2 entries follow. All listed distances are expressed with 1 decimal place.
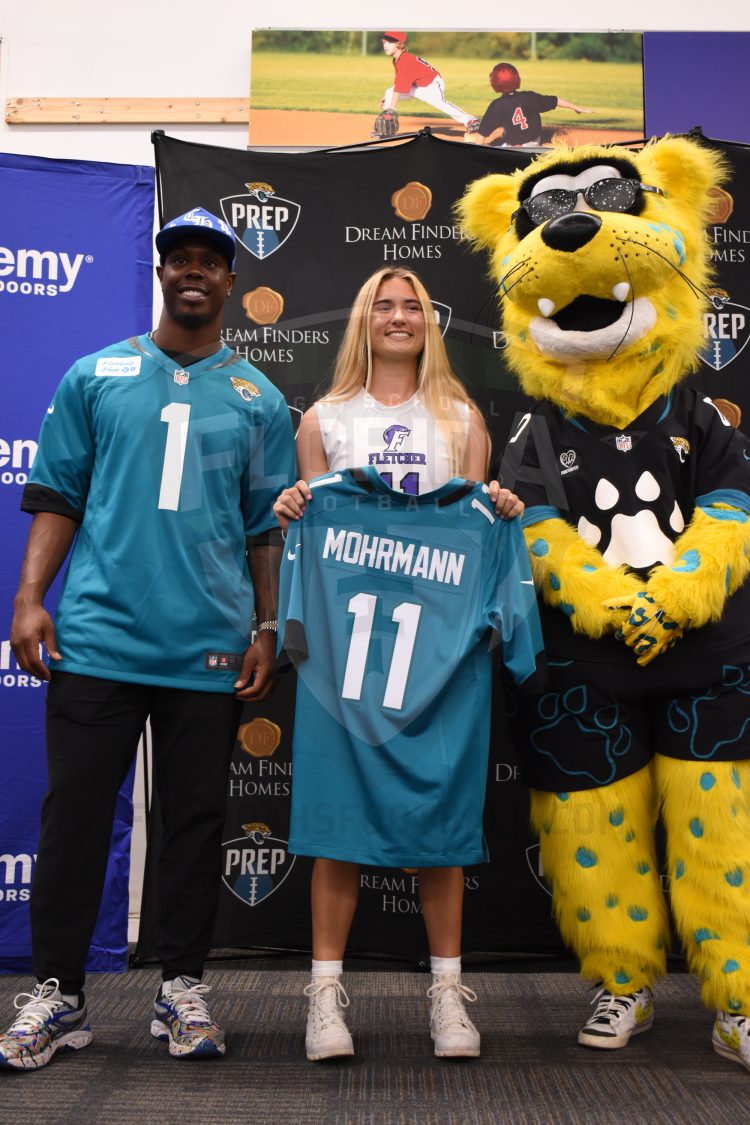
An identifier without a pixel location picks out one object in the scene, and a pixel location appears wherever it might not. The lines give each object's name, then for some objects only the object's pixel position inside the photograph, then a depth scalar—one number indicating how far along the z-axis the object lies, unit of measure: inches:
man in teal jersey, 71.4
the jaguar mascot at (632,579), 72.7
